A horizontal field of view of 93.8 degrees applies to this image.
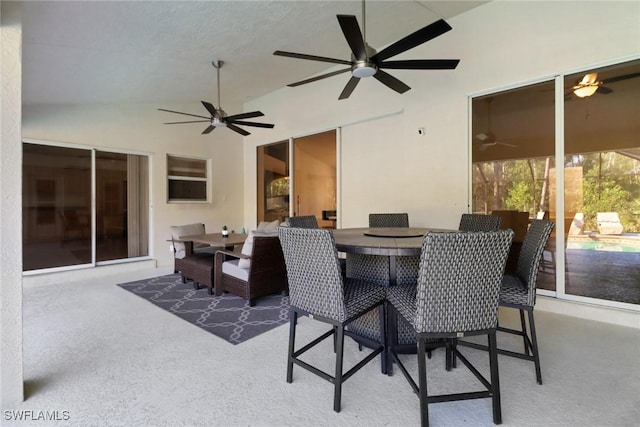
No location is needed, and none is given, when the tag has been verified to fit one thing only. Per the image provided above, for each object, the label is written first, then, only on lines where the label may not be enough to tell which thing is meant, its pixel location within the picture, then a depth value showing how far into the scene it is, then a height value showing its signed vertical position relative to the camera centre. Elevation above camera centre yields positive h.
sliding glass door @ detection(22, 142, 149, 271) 4.54 +0.09
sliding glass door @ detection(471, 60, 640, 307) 3.13 +0.35
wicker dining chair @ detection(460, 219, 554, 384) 1.90 -0.51
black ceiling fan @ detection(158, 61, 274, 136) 4.06 +1.31
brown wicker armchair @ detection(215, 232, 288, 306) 3.42 -0.71
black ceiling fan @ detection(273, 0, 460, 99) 2.23 +1.31
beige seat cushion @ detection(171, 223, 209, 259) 4.87 -0.38
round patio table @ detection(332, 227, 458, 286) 1.72 -0.21
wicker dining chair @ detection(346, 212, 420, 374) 2.20 -0.51
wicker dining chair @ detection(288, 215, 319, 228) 2.88 -0.11
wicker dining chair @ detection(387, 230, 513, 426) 1.42 -0.40
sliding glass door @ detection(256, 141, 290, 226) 6.63 +0.68
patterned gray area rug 2.81 -1.09
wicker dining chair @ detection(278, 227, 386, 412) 1.67 -0.50
